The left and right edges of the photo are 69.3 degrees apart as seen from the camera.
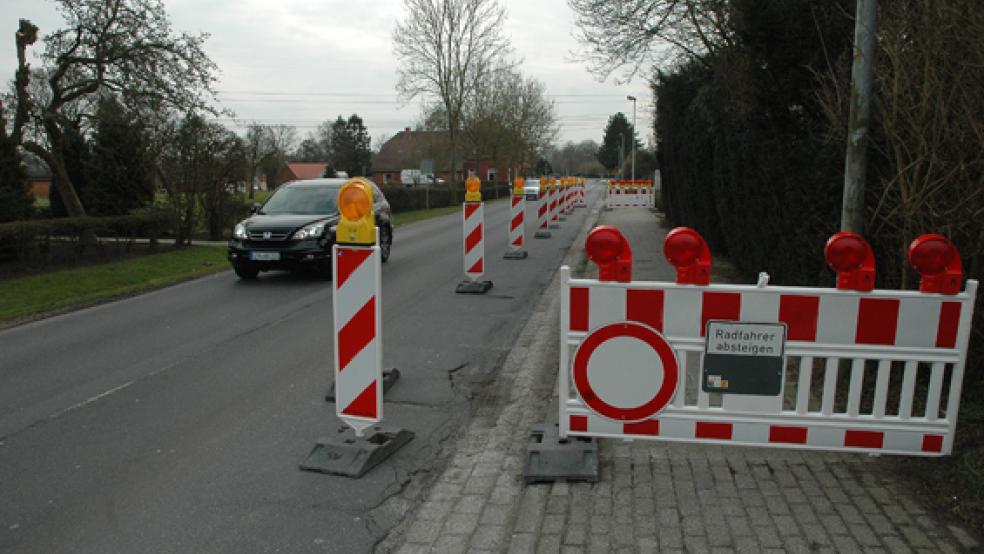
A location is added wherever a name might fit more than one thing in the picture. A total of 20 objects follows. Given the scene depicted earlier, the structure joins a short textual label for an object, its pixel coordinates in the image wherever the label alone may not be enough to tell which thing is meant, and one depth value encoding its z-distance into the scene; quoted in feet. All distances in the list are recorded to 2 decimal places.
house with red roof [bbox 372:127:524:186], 214.90
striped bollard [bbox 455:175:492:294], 34.88
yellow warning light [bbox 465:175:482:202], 36.78
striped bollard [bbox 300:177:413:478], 13.82
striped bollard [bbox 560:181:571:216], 85.91
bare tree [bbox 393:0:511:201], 148.15
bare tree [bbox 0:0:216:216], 58.44
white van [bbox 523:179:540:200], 184.85
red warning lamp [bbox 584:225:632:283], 12.39
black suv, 38.47
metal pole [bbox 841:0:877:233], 15.19
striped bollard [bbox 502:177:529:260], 48.80
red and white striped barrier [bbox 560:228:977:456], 11.88
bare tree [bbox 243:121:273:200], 188.82
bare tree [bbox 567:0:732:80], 41.19
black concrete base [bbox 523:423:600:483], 13.12
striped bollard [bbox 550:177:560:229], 74.42
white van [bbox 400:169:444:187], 220.23
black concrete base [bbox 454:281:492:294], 34.86
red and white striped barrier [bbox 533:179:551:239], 67.53
